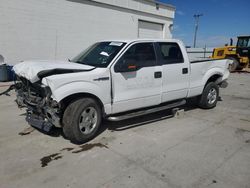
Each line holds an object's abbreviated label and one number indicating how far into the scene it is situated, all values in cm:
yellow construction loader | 1625
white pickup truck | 340
